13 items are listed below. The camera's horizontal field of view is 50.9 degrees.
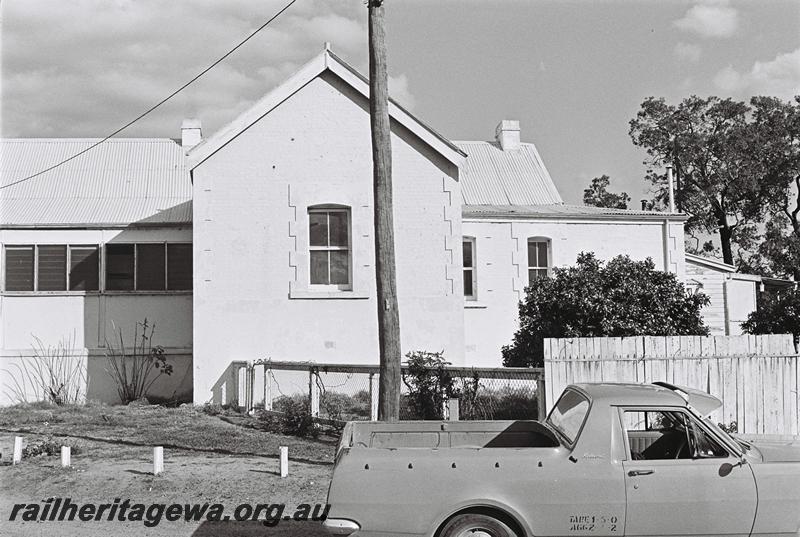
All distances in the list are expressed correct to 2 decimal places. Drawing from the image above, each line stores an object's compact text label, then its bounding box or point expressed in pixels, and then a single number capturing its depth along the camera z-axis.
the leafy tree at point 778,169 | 38.06
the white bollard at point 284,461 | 10.62
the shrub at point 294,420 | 14.27
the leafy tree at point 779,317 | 18.45
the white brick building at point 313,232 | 18.06
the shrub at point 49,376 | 19.84
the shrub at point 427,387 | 13.58
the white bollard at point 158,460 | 10.88
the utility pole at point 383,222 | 10.87
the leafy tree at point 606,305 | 15.74
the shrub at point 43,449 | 12.29
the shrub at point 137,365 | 19.95
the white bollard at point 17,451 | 11.88
